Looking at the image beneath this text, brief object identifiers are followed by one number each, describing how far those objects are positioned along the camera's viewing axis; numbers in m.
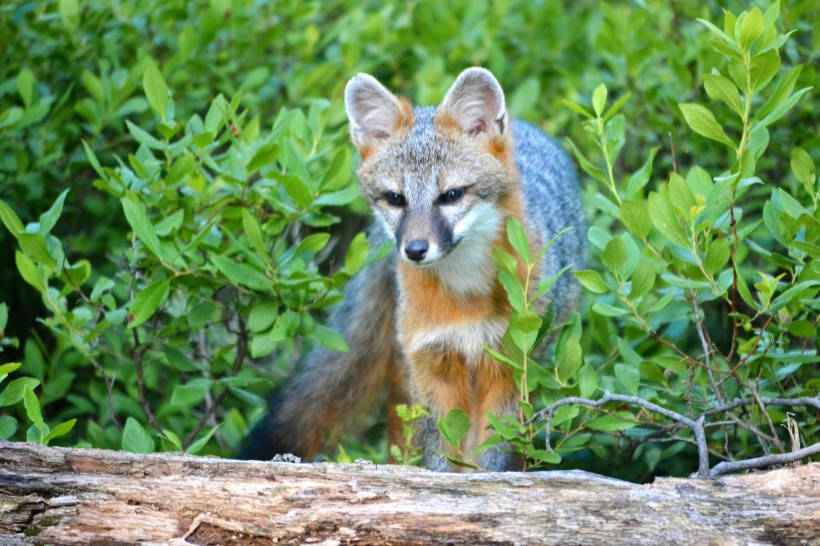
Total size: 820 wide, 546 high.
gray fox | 8.89
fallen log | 5.53
